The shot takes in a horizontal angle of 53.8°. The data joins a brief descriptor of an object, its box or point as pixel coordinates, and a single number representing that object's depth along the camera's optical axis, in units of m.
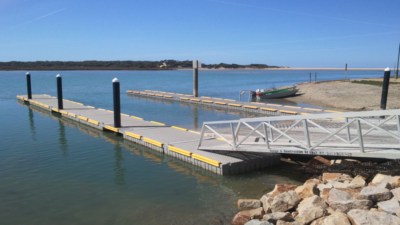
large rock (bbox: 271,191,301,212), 8.70
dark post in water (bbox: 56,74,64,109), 26.72
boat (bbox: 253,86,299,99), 39.97
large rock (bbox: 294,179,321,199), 9.13
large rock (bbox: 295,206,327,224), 7.80
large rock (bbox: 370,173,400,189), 8.93
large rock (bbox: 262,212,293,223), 8.04
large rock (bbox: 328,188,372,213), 7.79
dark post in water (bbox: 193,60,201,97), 37.56
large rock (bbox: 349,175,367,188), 9.20
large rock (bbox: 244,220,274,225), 7.74
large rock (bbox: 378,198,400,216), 7.32
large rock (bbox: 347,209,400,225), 6.85
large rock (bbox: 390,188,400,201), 8.03
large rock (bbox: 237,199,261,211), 9.59
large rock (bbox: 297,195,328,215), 8.12
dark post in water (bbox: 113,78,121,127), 19.06
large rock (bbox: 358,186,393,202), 7.98
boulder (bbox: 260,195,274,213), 8.98
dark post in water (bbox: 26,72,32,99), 34.44
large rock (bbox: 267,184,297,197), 9.66
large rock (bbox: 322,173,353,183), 10.54
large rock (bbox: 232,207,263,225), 8.73
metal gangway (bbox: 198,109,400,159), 9.28
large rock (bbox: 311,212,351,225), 7.13
